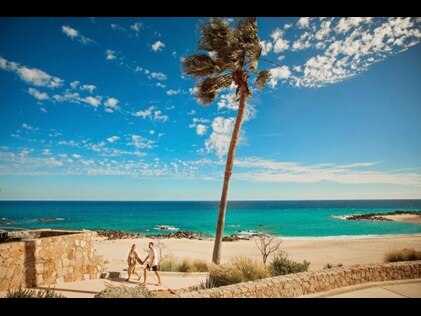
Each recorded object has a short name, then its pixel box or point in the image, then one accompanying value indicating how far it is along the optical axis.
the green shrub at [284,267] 8.62
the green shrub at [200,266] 11.45
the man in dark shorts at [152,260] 8.55
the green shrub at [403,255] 10.80
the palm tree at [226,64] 9.74
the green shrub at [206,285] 7.64
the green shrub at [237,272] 7.62
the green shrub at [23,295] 5.69
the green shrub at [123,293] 5.69
